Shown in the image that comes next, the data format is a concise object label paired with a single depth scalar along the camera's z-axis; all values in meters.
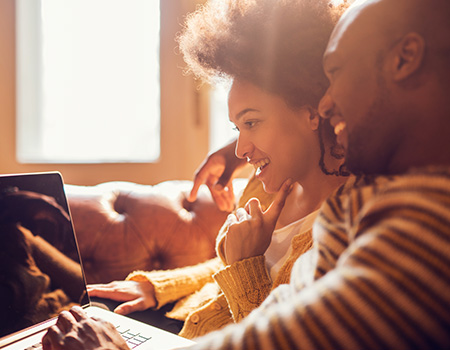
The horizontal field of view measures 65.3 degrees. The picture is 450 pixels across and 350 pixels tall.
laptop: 0.70
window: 1.82
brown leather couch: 1.25
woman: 0.75
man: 0.28
